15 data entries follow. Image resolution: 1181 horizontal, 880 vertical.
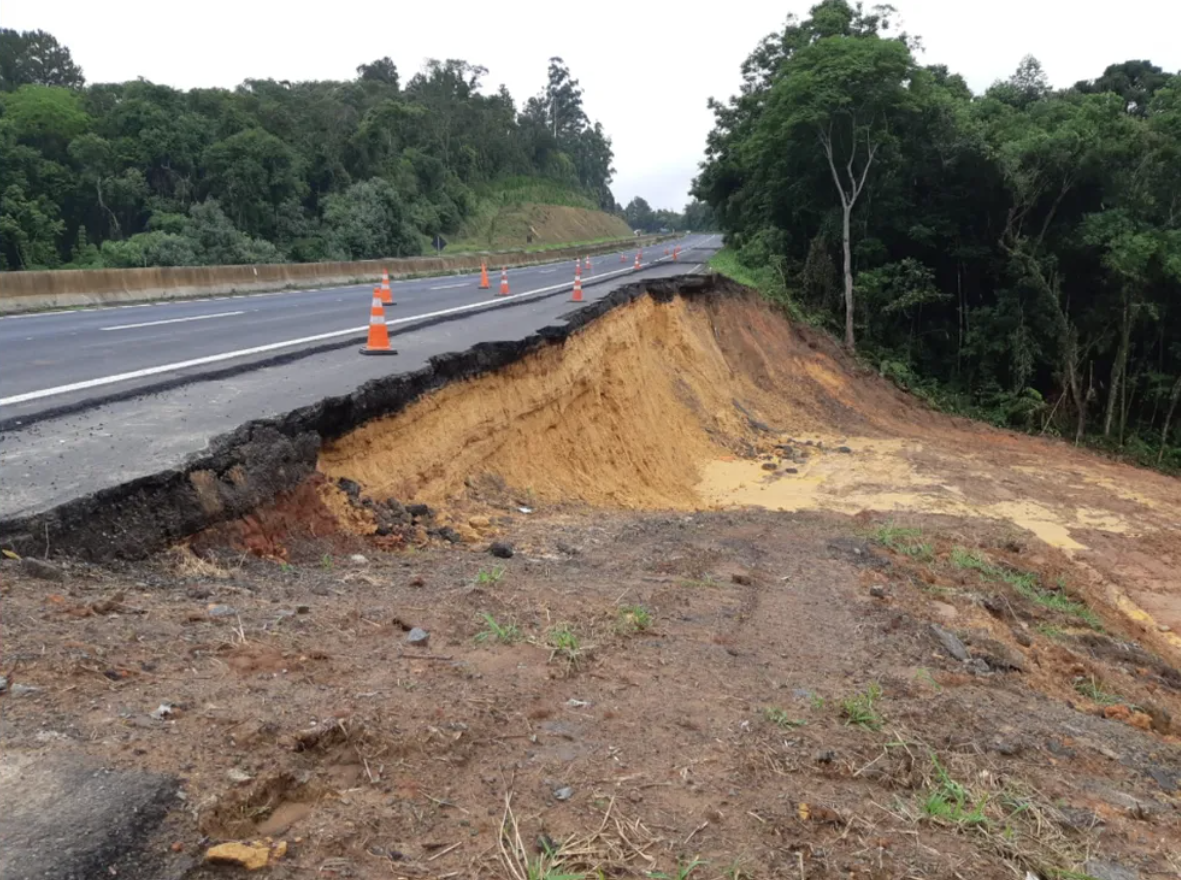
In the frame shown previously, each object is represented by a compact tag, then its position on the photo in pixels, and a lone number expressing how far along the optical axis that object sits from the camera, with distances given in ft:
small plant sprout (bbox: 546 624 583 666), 12.59
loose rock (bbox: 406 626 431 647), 12.44
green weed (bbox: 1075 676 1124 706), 17.33
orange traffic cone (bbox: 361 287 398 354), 30.17
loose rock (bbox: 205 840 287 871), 6.98
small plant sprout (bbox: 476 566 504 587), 16.29
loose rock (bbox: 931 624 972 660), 16.98
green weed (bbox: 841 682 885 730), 11.65
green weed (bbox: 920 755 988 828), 9.23
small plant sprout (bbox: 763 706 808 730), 11.23
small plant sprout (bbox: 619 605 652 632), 14.65
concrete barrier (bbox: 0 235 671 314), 49.85
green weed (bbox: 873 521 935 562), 28.35
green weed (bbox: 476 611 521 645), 13.03
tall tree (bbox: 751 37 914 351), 67.31
